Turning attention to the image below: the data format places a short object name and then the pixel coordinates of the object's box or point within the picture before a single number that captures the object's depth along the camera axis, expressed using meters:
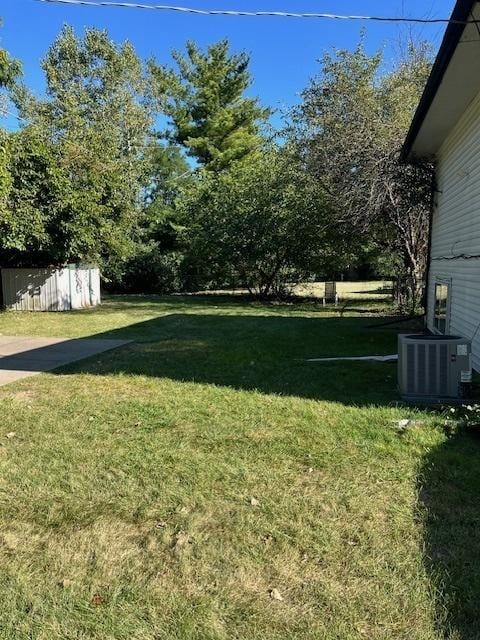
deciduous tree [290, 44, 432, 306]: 13.74
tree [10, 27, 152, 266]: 15.54
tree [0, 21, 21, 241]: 12.19
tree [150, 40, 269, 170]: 32.19
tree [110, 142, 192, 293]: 28.20
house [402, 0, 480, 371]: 5.94
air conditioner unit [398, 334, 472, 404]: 5.26
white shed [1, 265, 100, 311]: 18.20
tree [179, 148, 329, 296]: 20.03
